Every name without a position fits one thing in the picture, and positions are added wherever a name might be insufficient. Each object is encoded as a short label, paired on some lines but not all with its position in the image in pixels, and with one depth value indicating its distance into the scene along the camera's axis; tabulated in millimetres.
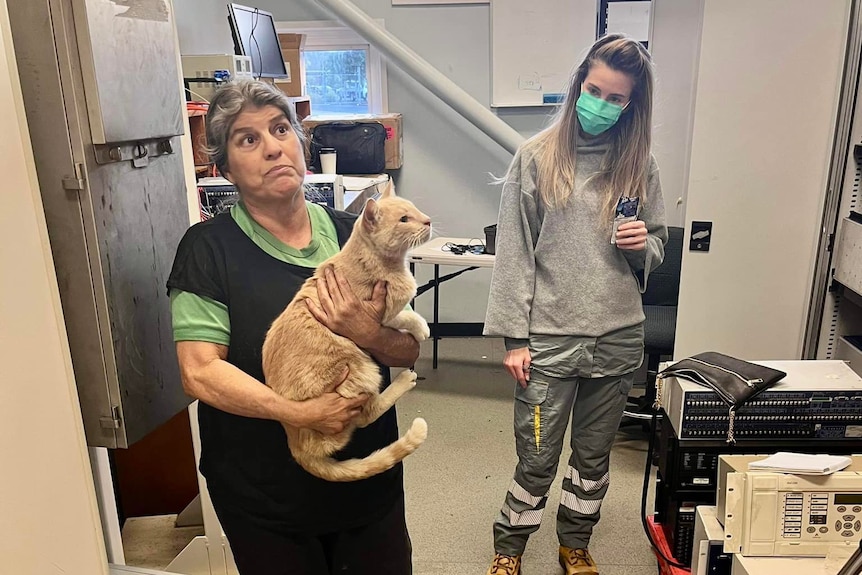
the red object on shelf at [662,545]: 1936
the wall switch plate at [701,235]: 2260
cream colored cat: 910
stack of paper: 1603
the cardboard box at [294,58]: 3467
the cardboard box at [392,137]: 2396
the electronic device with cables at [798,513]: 1597
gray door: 942
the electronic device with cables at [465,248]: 2645
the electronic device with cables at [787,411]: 1879
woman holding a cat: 869
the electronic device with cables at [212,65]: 2186
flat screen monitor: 2548
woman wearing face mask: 1589
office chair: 2719
